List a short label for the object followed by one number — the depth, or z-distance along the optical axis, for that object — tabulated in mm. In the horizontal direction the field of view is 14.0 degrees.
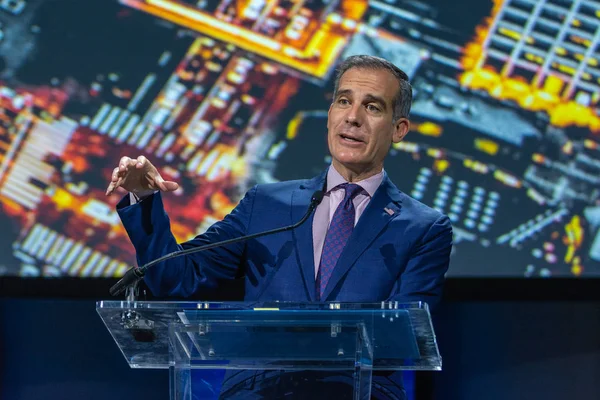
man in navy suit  4641
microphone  4409
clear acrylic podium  4305
